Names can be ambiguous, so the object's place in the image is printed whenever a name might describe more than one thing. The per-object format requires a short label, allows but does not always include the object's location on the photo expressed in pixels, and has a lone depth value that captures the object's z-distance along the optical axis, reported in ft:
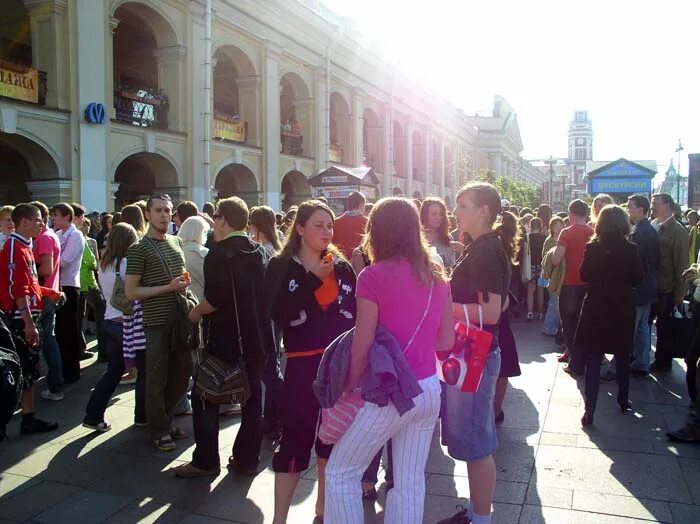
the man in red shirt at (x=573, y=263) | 23.06
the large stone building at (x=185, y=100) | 48.73
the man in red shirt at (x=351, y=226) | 21.59
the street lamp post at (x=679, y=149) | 131.03
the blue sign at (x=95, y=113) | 49.88
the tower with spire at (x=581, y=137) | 506.48
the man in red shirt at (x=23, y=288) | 17.01
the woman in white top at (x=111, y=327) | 16.83
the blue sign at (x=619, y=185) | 64.75
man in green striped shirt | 15.11
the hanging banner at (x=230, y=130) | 67.21
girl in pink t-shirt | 8.66
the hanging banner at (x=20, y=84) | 44.83
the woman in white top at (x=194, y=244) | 18.15
